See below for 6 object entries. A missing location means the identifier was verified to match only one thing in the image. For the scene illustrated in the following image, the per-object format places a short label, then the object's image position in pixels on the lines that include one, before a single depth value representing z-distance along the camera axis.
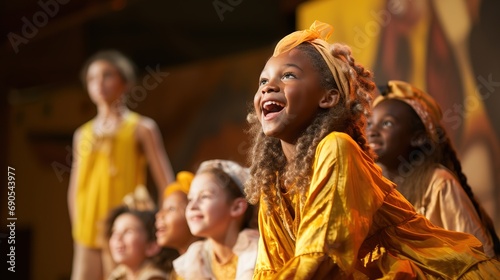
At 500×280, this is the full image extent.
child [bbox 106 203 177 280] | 7.79
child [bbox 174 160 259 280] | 6.28
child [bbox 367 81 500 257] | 6.12
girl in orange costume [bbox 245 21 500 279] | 4.14
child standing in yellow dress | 9.66
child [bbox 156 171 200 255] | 7.27
